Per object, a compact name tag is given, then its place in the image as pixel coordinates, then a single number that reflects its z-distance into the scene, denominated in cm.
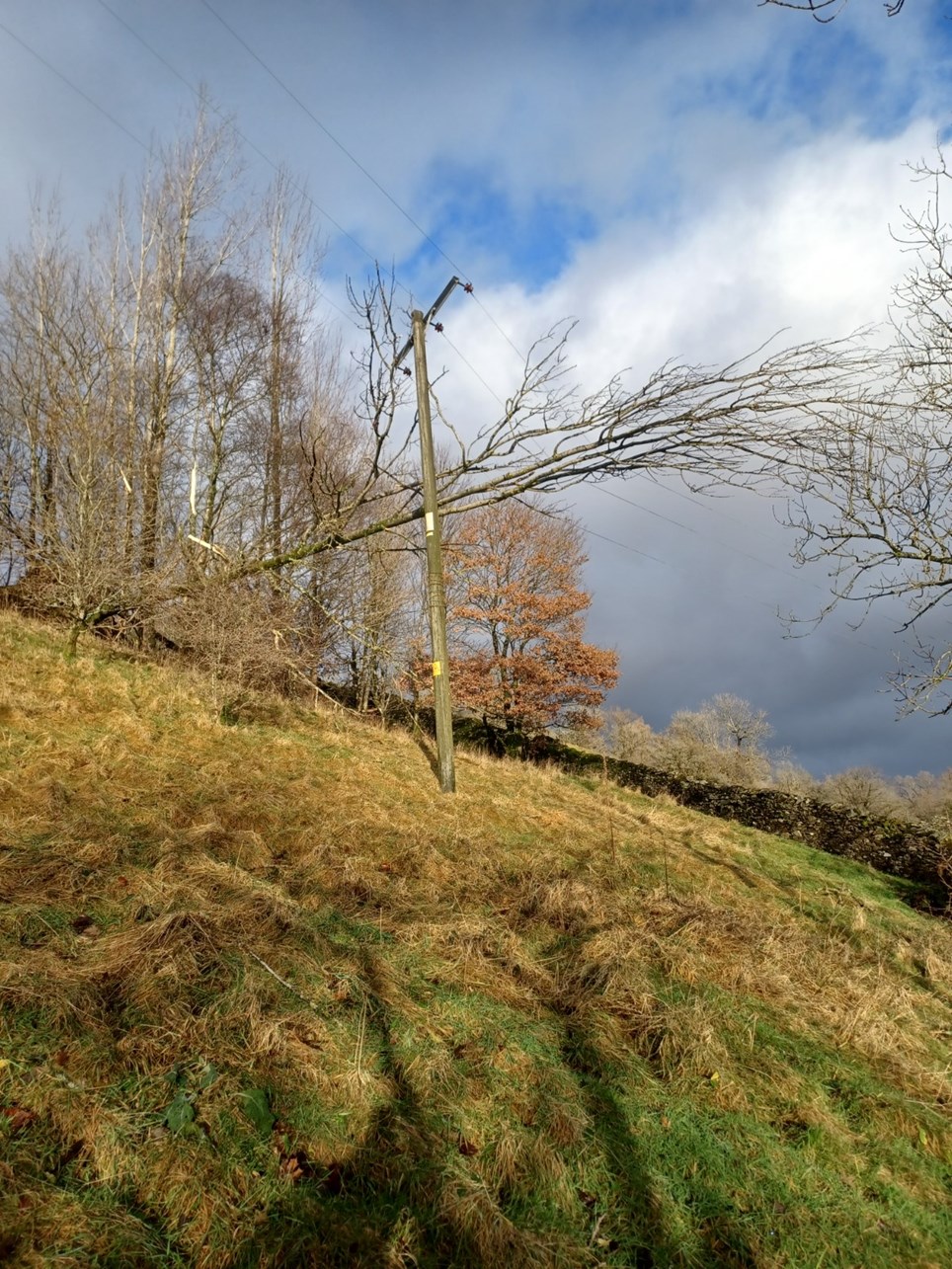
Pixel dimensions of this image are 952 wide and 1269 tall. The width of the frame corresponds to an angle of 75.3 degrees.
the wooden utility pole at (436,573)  768
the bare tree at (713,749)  2981
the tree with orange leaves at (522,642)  1953
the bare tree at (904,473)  613
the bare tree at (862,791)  3124
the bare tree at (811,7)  278
